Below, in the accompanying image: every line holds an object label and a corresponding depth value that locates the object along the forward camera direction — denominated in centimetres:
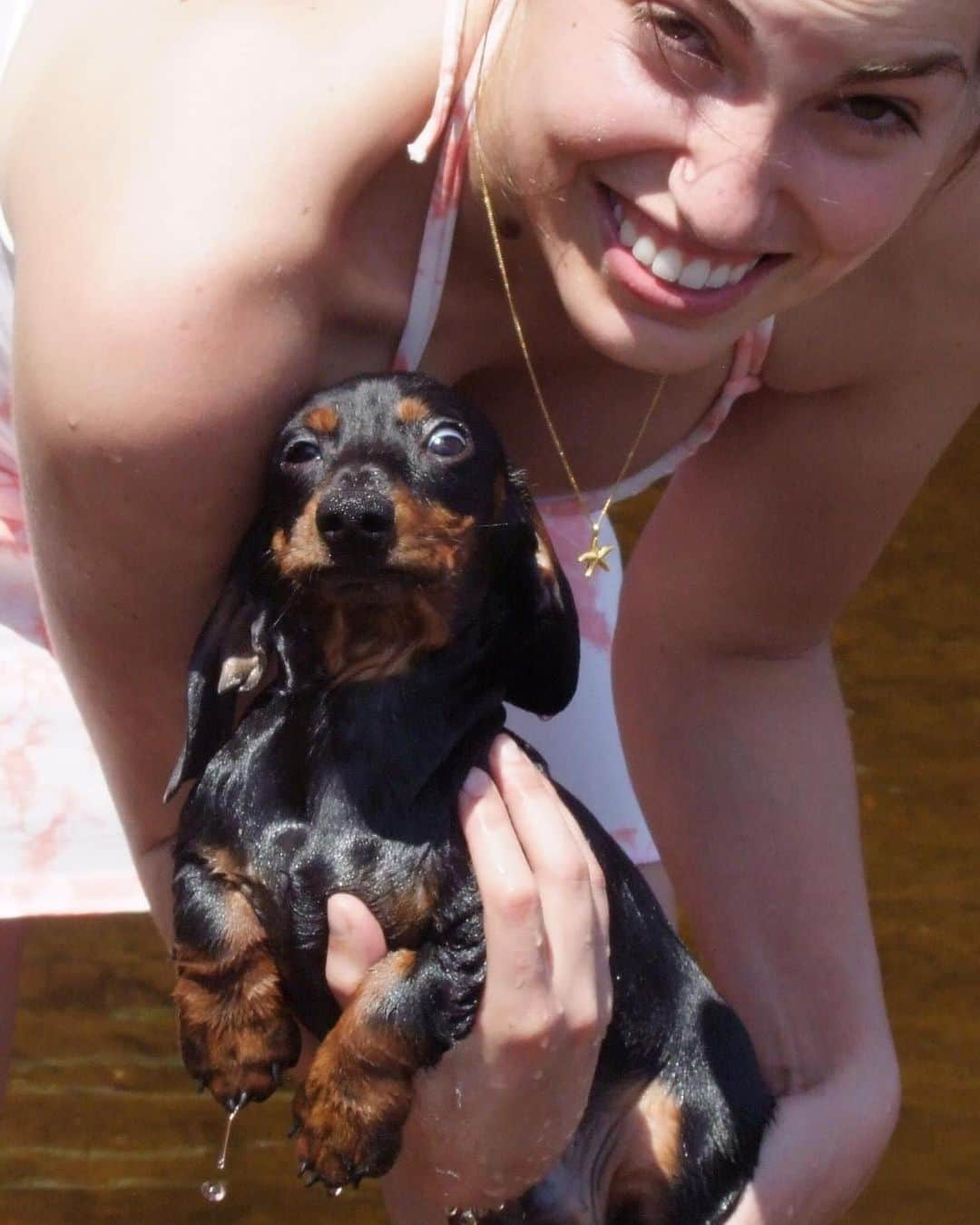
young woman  128
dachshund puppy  130
